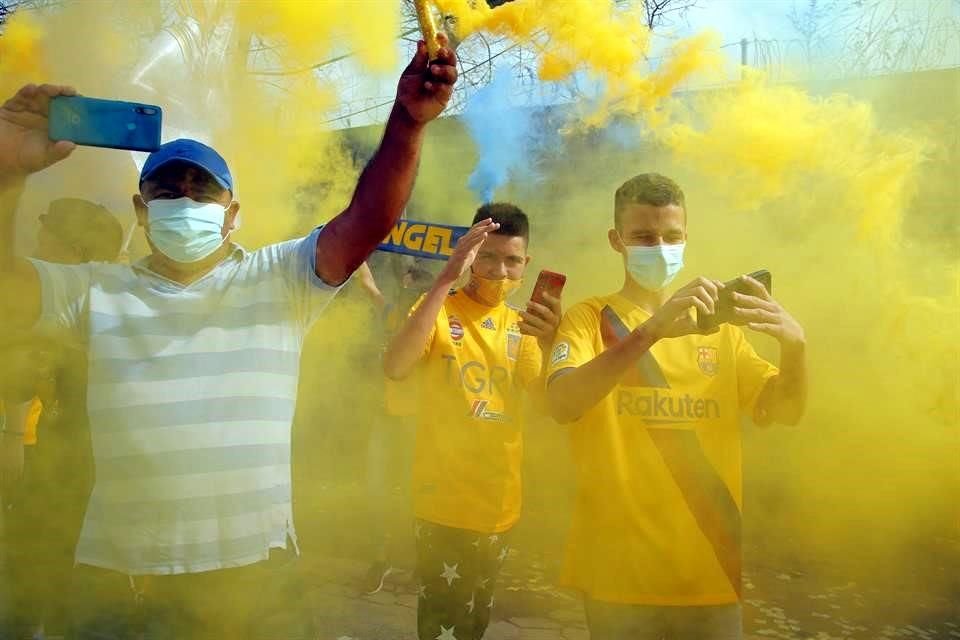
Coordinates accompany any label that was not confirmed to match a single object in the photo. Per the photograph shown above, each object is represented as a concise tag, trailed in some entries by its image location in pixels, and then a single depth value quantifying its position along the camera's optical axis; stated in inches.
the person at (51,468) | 103.4
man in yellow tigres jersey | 97.3
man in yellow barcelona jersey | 77.7
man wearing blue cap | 71.0
